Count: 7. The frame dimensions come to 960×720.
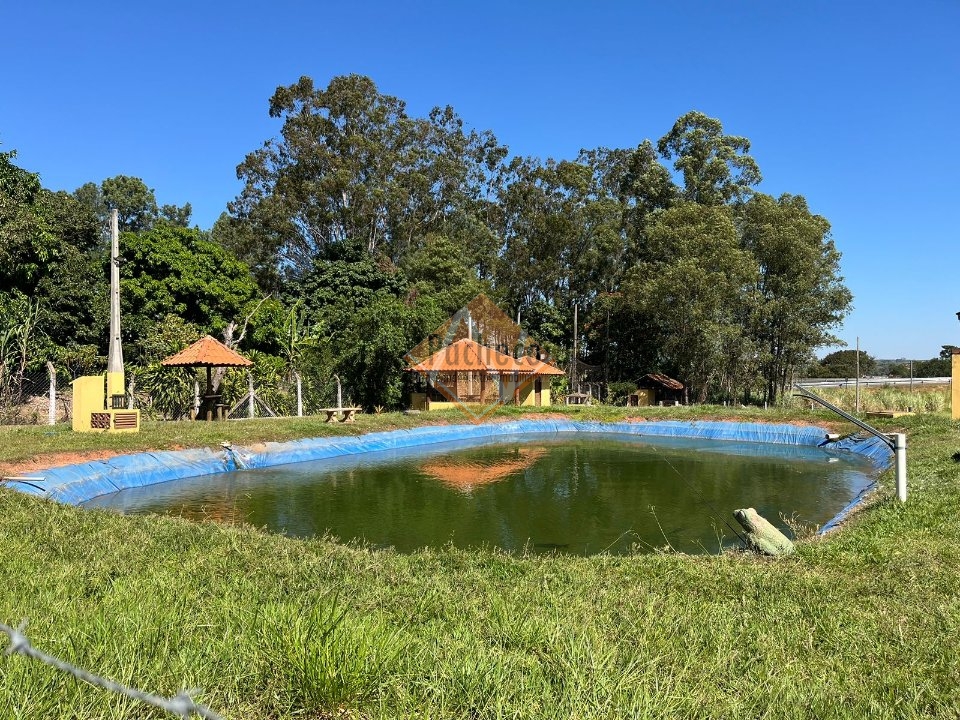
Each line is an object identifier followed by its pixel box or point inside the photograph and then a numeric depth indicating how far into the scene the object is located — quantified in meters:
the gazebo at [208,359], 13.06
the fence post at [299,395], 15.72
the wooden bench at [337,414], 14.33
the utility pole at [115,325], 11.30
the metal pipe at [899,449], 5.48
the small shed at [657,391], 22.25
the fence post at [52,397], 12.14
